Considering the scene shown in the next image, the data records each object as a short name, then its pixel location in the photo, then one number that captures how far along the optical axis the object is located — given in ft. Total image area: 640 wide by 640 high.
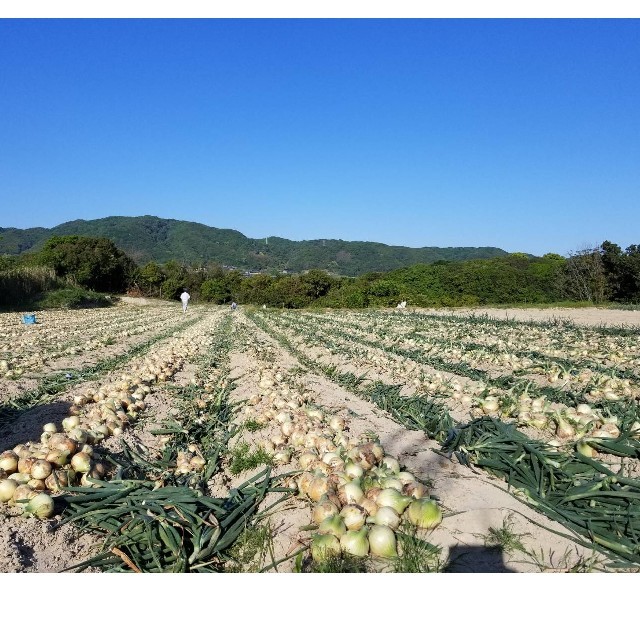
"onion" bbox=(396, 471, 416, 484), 8.56
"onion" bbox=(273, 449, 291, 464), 10.90
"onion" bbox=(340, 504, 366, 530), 7.48
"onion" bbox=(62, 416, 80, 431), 12.39
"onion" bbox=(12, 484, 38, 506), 8.57
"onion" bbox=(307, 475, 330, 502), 8.55
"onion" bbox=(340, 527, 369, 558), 7.04
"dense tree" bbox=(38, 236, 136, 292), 139.44
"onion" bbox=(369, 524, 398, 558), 7.00
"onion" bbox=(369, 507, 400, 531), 7.50
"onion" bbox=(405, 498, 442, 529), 7.55
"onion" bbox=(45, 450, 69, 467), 9.53
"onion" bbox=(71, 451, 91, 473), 9.63
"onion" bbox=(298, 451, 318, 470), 10.06
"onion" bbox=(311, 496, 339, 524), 7.72
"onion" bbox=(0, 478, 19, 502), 8.62
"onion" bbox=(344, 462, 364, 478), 8.87
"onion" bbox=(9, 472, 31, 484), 8.96
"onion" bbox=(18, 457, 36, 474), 9.23
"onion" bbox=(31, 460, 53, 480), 9.07
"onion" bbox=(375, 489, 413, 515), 7.82
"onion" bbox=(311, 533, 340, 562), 6.98
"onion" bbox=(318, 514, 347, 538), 7.28
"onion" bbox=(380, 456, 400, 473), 9.25
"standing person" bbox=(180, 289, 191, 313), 94.39
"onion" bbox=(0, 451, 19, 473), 9.37
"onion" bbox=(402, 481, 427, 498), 8.13
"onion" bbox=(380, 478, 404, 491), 8.27
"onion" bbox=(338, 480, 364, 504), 8.16
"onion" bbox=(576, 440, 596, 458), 10.95
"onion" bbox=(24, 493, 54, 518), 8.10
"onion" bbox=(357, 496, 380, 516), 7.77
